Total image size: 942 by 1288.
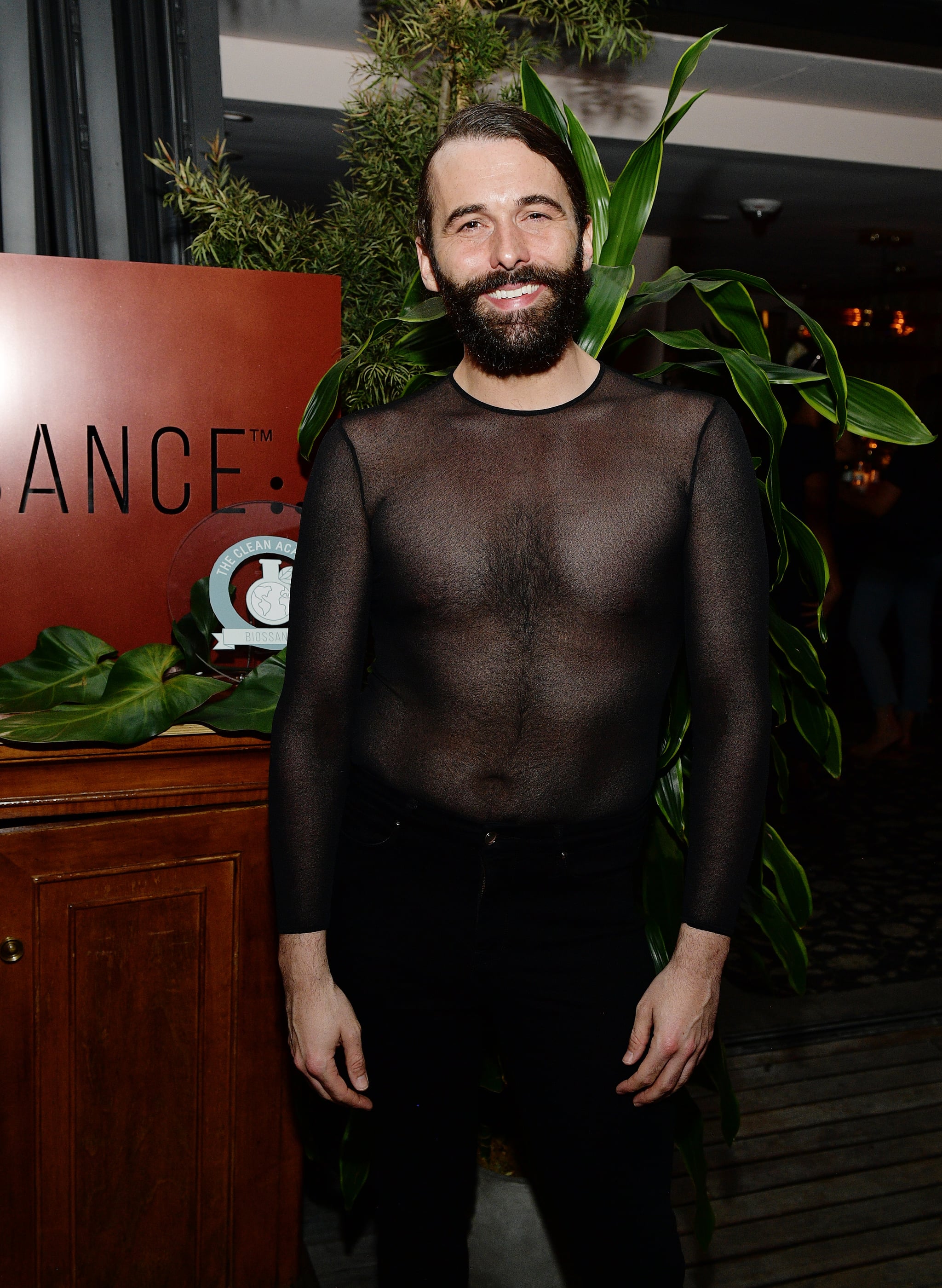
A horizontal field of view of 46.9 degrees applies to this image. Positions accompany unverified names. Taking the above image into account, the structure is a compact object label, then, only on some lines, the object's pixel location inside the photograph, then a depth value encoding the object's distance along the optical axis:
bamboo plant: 1.35
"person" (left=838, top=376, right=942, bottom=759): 4.75
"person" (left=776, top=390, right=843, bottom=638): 3.69
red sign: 1.64
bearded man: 1.15
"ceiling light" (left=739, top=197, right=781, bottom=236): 5.82
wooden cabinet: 1.42
